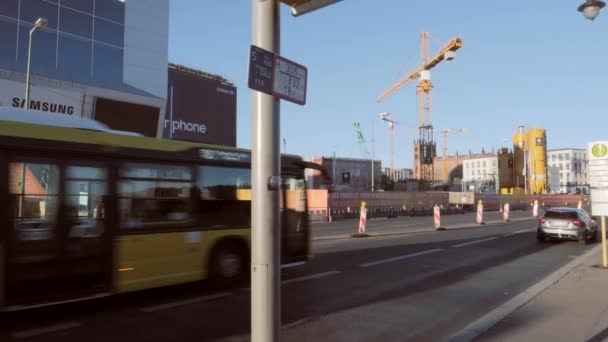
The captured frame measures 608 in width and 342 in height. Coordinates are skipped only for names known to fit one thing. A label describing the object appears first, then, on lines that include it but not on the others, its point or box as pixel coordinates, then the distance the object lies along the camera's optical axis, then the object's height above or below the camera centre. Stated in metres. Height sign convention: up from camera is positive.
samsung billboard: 64.62 +12.79
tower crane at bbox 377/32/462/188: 91.38 +26.72
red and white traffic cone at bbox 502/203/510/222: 33.98 -1.03
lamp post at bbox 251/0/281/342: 3.36 -0.05
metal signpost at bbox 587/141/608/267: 12.16 +0.54
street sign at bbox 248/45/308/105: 3.29 +0.88
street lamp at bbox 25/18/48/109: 24.32 +8.96
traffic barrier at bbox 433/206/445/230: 24.55 -1.00
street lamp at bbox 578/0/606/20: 7.98 +3.21
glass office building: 33.89 +11.28
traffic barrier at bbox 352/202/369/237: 20.77 -1.00
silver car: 18.47 -1.06
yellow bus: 6.64 -0.24
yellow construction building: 74.88 +6.58
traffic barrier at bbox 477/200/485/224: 29.11 -1.02
